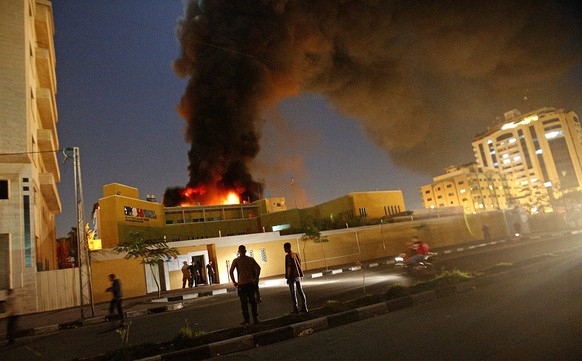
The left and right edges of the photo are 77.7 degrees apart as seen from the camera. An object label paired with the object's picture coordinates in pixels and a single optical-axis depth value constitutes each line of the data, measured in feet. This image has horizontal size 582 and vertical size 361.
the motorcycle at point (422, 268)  40.73
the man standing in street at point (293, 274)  23.93
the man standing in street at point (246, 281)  21.73
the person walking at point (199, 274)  64.95
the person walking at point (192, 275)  62.64
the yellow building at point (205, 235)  58.59
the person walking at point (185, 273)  62.39
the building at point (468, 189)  266.16
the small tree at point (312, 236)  71.36
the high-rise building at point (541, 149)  279.08
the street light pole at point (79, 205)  40.93
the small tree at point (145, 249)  51.34
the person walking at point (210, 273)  65.10
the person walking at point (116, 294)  31.55
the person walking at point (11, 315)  26.48
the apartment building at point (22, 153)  47.75
